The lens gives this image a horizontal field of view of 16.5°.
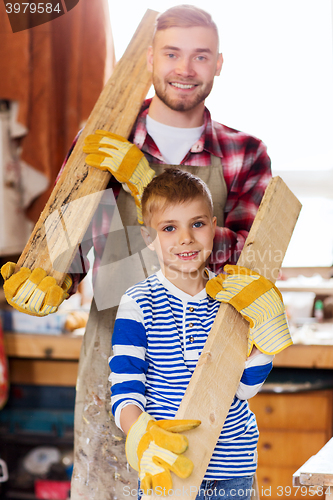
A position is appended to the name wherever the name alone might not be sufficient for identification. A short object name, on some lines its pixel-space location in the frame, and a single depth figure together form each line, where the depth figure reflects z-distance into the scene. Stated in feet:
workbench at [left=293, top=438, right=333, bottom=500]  7.38
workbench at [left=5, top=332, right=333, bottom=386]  10.83
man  7.96
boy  7.35
